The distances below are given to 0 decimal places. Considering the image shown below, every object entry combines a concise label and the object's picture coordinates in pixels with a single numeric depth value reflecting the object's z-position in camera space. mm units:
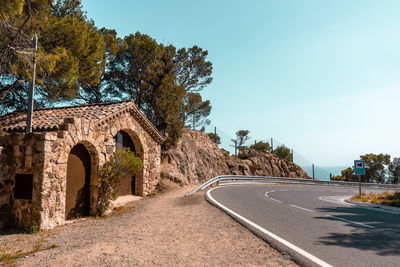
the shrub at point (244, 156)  41006
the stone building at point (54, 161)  8094
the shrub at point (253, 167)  37269
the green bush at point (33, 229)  7675
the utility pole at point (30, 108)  9742
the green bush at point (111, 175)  10477
